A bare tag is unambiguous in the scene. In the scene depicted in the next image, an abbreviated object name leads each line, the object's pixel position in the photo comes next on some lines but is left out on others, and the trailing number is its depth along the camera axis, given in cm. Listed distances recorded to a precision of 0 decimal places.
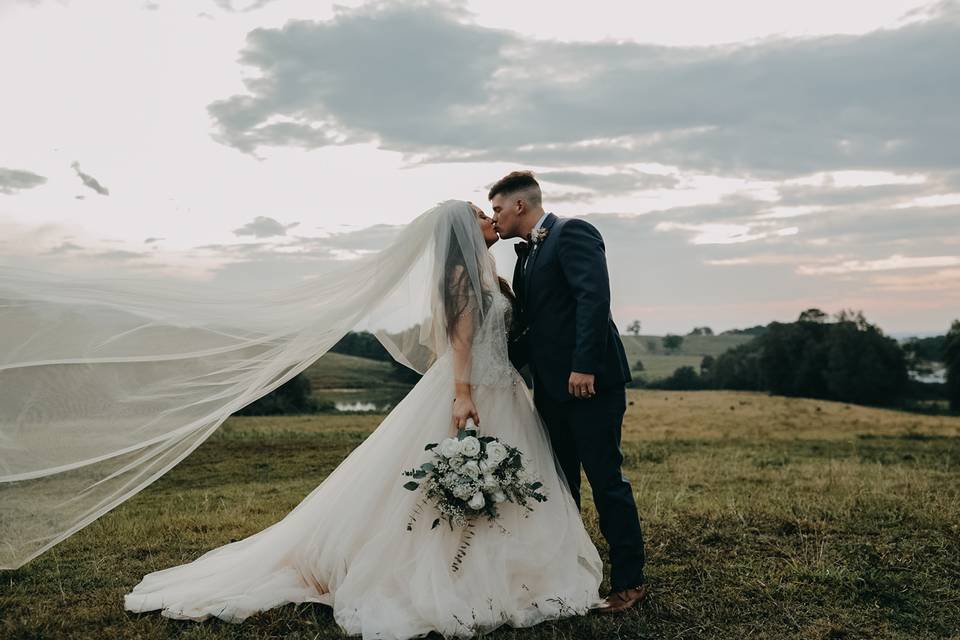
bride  516
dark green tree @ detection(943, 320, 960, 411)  5621
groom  535
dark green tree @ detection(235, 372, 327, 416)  4247
